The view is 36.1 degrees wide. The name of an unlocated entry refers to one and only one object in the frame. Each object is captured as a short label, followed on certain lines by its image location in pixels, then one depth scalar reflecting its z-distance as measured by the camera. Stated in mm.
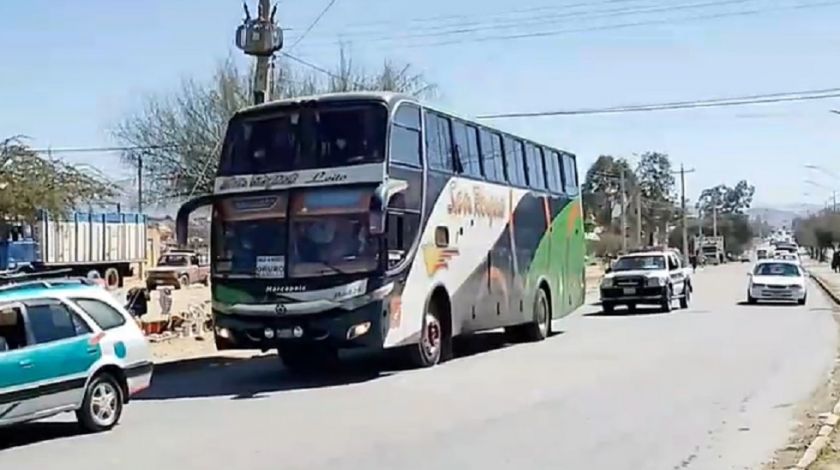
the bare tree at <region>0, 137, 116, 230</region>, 31156
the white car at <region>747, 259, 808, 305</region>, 41719
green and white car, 12320
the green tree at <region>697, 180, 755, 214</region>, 187000
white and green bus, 18234
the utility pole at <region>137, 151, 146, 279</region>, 61031
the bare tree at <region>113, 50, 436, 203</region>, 54219
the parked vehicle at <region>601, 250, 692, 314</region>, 38000
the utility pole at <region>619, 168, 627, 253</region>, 100562
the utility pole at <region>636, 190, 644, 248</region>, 110375
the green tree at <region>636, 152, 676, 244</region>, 148500
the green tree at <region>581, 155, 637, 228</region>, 137375
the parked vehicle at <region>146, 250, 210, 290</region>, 53281
